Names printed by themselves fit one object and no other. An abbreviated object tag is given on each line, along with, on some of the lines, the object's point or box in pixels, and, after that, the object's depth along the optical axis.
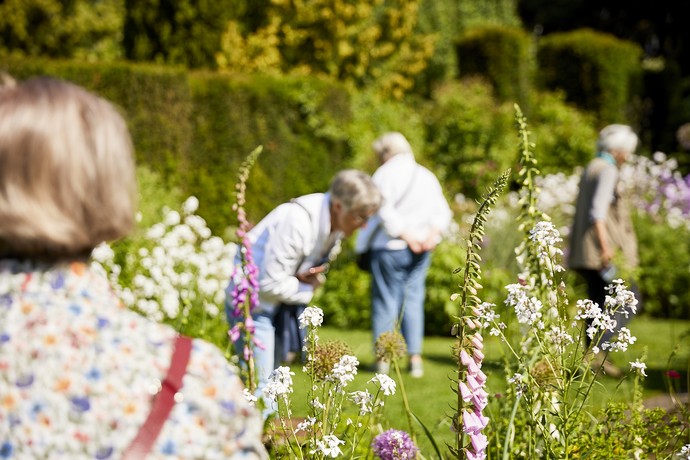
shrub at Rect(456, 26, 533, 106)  15.80
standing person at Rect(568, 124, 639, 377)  5.74
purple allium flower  2.61
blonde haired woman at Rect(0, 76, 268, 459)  1.42
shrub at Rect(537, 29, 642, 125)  16.33
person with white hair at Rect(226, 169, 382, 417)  3.82
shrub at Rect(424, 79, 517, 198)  12.42
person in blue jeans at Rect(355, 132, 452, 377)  5.86
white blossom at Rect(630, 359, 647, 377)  2.56
